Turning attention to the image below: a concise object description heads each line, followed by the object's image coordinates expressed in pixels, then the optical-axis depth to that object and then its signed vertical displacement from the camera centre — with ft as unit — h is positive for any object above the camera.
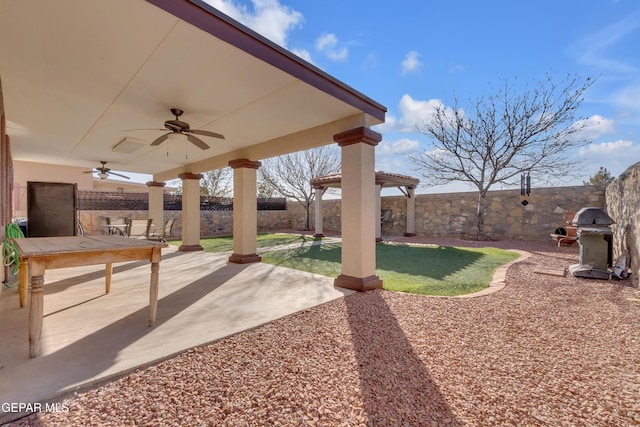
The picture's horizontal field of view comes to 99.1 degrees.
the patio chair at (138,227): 24.77 -1.19
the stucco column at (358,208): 12.09 +0.29
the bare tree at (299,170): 49.93 +8.57
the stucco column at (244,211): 18.52 +0.22
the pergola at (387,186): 31.35 +3.26
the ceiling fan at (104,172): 24.53 +3.85
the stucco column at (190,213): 24.02 +0.10
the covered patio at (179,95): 6.80 +4.67
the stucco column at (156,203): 30.01 +1.23
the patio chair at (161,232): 26.21 -1.83
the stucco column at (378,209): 30.01 +0.61
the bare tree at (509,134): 27.07 +8.78
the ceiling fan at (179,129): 11.94 +3.84
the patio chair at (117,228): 26.67 -1.46
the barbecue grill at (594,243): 14.23 -1.52
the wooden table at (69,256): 6.44 -1.13
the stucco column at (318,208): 35.09 +0.82
